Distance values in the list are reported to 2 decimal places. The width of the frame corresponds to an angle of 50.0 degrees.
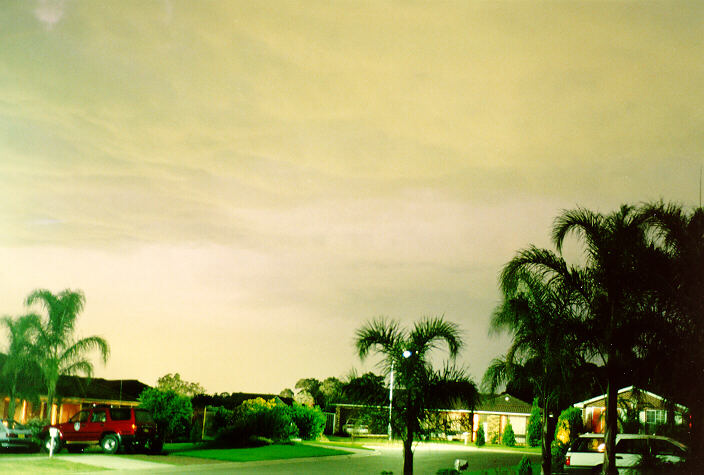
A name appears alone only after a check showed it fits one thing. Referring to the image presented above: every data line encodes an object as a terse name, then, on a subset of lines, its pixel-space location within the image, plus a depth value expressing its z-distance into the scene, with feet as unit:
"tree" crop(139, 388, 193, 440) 107.86
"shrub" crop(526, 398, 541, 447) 164.32
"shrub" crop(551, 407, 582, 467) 151.33
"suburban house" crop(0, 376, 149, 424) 124.90
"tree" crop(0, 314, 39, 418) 109.19
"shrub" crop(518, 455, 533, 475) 63.72
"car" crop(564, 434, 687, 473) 69.36
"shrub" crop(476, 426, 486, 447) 169.23
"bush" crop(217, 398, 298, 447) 127.24
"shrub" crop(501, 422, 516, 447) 181.78
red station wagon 85.46
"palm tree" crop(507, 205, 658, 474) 60.29
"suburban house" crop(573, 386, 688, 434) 170.91
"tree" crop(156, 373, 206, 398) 231.24
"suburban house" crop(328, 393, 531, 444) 212.23
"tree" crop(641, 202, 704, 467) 57.31
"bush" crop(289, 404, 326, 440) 149.28
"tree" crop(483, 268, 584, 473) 61.72
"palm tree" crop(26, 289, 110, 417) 109.50
